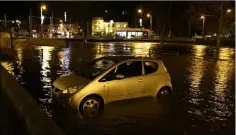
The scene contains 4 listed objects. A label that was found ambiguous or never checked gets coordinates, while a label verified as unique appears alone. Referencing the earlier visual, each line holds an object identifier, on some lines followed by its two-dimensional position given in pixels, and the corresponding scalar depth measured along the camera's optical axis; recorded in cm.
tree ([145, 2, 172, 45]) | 5884
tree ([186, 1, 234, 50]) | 3116
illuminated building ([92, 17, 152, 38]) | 8825
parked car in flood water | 950
